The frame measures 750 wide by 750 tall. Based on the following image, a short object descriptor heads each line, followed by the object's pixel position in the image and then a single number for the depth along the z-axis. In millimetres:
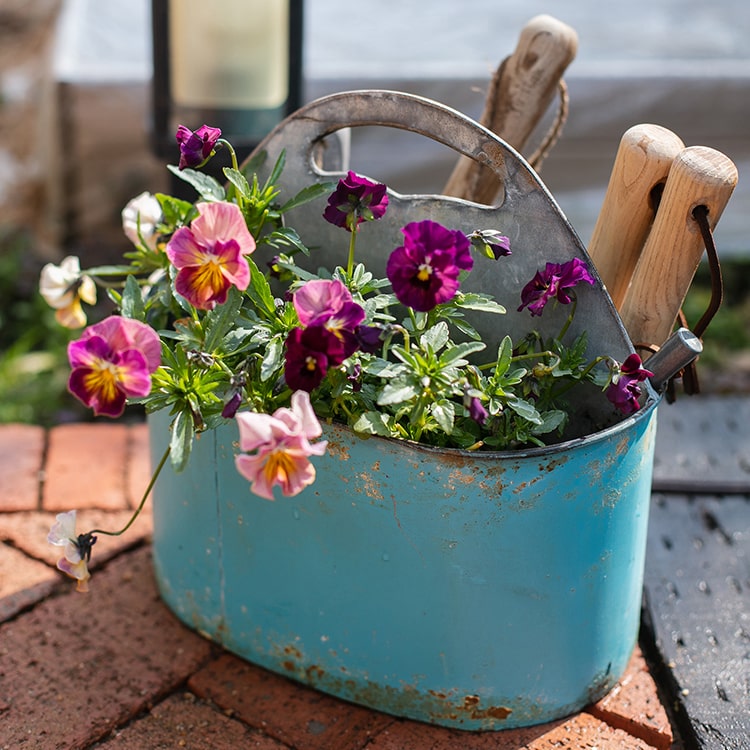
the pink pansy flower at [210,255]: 972
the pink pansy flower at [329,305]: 958
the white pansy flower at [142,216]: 1281
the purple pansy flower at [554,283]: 1060
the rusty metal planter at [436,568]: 1088
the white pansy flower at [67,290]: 1268
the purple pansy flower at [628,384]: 1041
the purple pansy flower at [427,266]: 964
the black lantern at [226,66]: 1649
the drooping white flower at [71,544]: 1091
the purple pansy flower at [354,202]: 1056
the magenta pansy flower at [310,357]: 937
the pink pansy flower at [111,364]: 925
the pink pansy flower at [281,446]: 897
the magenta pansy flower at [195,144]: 1058
